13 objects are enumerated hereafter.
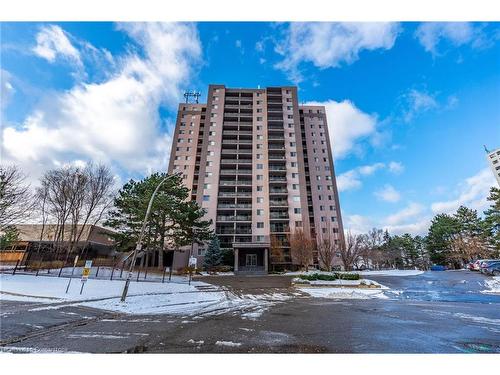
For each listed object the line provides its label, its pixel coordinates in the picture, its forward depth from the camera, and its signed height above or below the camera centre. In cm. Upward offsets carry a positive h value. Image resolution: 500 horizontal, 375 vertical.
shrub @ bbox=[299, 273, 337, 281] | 2139 -34
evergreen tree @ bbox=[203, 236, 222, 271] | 3416 +208
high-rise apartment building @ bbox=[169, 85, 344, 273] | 4198 +2062
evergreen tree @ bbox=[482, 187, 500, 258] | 3112 +715
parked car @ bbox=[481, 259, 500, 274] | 2517 +108
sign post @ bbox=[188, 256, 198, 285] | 1775 +78
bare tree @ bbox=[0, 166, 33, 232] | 1720 +489
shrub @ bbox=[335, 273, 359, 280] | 2148 -23
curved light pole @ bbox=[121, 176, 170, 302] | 1100 -90
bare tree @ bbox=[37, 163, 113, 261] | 2661 +799
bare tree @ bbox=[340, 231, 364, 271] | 2803 +246
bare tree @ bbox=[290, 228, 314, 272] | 3434 +343
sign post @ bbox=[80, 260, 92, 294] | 1177 +6
